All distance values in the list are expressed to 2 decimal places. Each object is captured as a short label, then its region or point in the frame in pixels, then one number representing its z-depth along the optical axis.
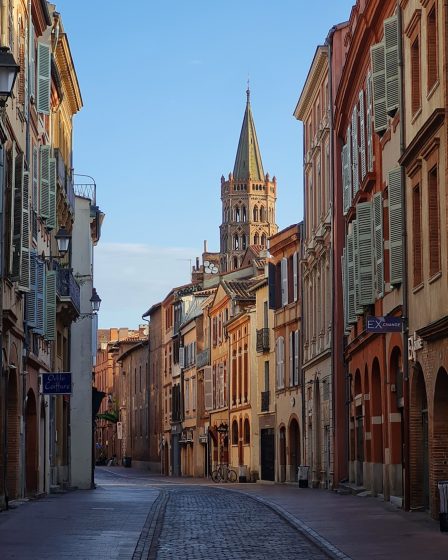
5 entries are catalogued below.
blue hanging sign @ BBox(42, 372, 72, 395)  32.00
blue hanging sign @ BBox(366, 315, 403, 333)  25.27
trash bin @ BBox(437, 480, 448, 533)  19.44
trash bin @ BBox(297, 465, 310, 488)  46.09
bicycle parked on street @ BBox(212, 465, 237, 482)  62.35
